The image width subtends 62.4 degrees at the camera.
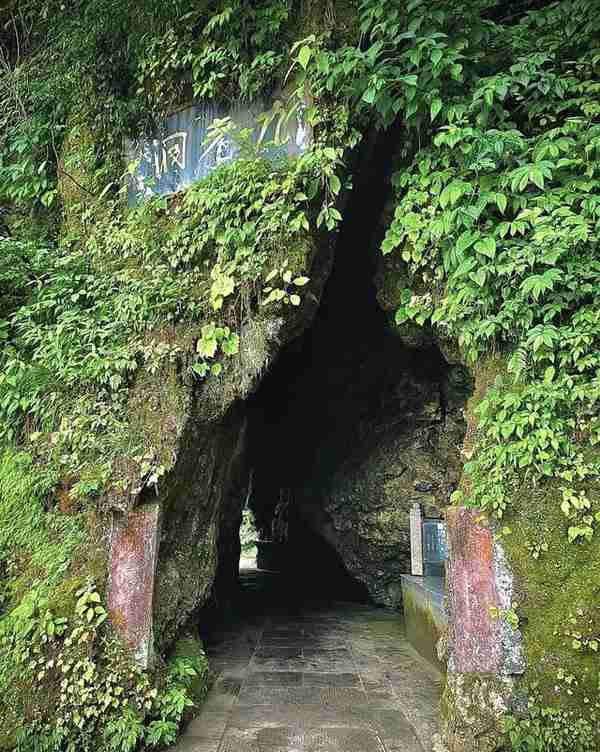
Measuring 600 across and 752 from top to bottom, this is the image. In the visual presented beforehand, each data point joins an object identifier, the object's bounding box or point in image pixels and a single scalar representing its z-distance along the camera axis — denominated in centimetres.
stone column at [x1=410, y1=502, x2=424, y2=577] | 718
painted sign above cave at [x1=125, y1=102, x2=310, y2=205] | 490
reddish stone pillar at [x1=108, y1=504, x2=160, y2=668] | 385
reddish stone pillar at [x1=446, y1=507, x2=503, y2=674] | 349
